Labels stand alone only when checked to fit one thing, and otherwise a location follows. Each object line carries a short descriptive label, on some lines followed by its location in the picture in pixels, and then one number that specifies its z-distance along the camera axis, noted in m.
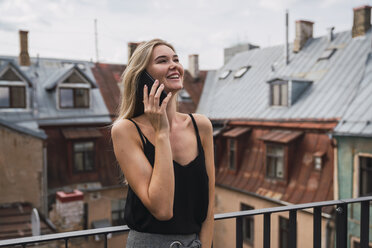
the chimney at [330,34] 15.33
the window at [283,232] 12.60
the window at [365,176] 10.45
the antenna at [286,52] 16.33
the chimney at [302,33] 16.42
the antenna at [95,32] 26.28
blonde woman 1.78
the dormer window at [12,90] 14.48
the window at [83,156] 15.24
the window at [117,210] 15.67
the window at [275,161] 13.21
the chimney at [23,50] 16.38
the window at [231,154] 15.44
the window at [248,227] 14.13
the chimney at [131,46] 18.52
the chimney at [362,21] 13.82
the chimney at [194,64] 22.08
